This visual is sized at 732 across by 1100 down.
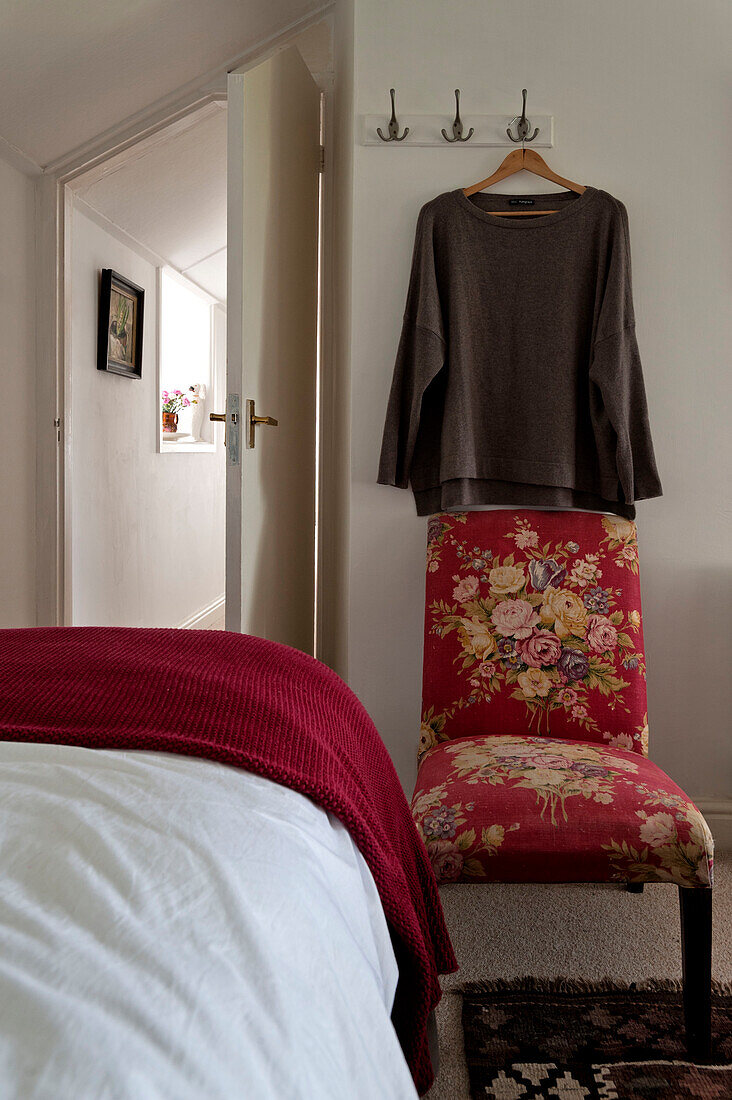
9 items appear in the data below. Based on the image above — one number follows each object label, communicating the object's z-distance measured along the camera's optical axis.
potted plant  4.55
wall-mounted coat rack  2.04
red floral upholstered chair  1.51
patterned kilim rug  1.24
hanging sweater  1.97
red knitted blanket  0.80
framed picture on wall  3.31
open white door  2.06
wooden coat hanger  2.01
